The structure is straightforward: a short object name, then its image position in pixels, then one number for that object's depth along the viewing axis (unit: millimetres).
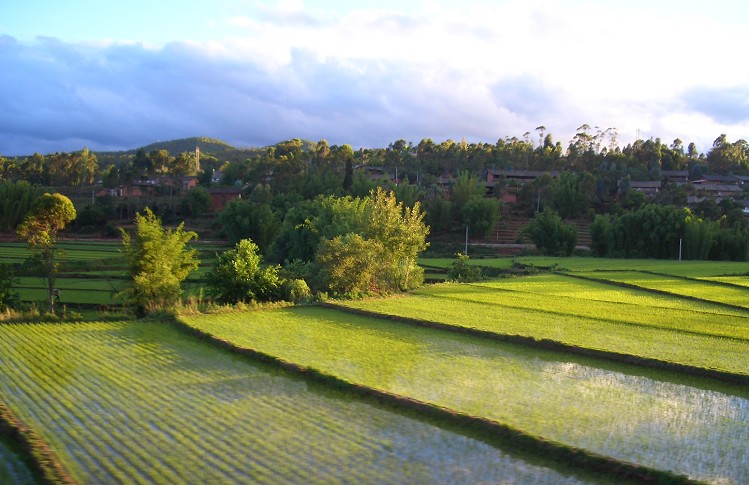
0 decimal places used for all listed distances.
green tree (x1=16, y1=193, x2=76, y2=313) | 22484
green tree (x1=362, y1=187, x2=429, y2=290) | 26534
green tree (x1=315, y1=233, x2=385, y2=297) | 24500
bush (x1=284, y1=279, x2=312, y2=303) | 22062
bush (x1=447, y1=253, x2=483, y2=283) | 31194
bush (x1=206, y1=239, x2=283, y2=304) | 22656
